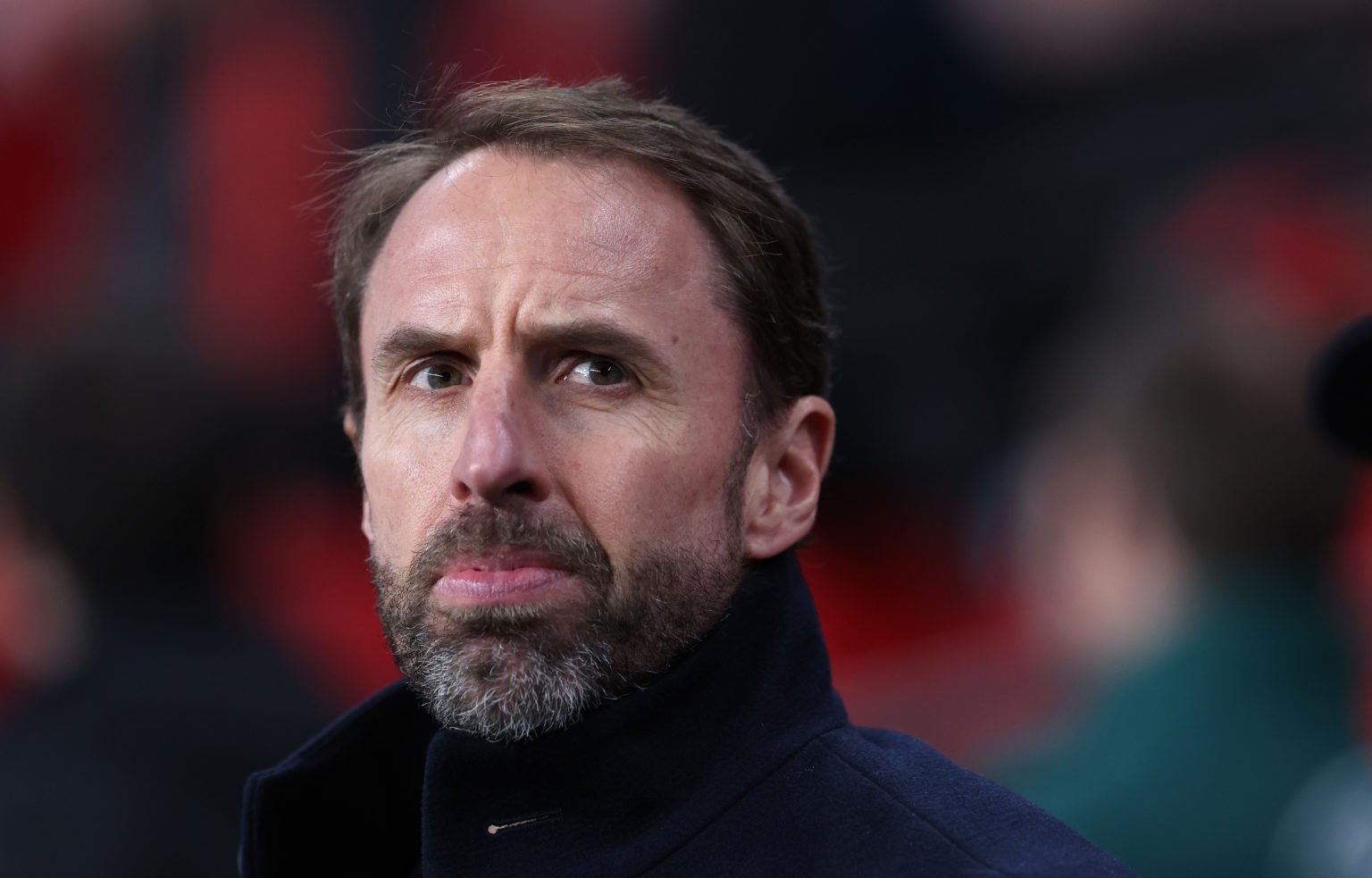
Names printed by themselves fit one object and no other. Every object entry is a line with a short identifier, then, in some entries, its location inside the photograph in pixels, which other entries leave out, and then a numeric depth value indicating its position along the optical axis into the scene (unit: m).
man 4.61
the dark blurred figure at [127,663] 7.22
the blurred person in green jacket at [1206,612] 6.33
